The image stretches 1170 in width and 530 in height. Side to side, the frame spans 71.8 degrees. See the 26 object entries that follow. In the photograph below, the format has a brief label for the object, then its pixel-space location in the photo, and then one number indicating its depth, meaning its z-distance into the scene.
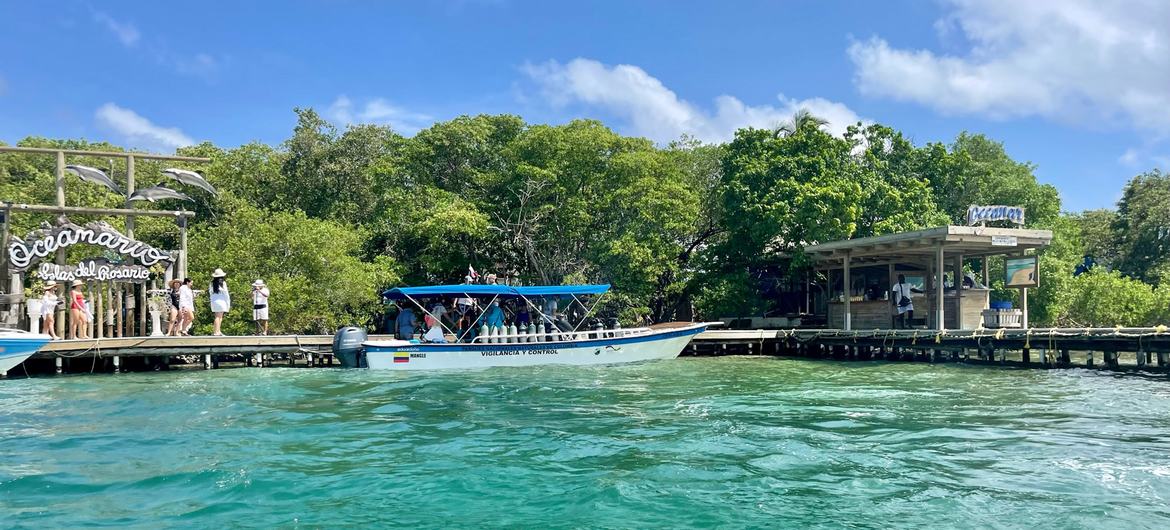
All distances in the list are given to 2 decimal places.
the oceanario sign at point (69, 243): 18.31
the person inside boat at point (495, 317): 19.70
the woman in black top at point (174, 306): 19.28
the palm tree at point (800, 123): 29.53
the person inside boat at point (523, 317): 20.33
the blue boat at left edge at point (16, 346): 16.31
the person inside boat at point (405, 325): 19.64
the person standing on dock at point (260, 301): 20.17
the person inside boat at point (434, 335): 19.03
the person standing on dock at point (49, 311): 18.00
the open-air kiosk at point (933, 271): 20.28
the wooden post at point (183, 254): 19.56
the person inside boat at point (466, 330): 19.52
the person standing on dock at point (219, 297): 19.42
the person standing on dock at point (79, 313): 18.55
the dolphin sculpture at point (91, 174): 18.47
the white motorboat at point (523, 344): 18.47
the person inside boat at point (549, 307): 20.48
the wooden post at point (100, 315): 18.67
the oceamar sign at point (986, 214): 20.50
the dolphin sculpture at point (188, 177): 19.44
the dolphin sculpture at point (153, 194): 19.18
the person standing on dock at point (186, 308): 19.12
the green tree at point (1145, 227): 35.22
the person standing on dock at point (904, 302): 22.41
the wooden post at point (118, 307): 19.41
